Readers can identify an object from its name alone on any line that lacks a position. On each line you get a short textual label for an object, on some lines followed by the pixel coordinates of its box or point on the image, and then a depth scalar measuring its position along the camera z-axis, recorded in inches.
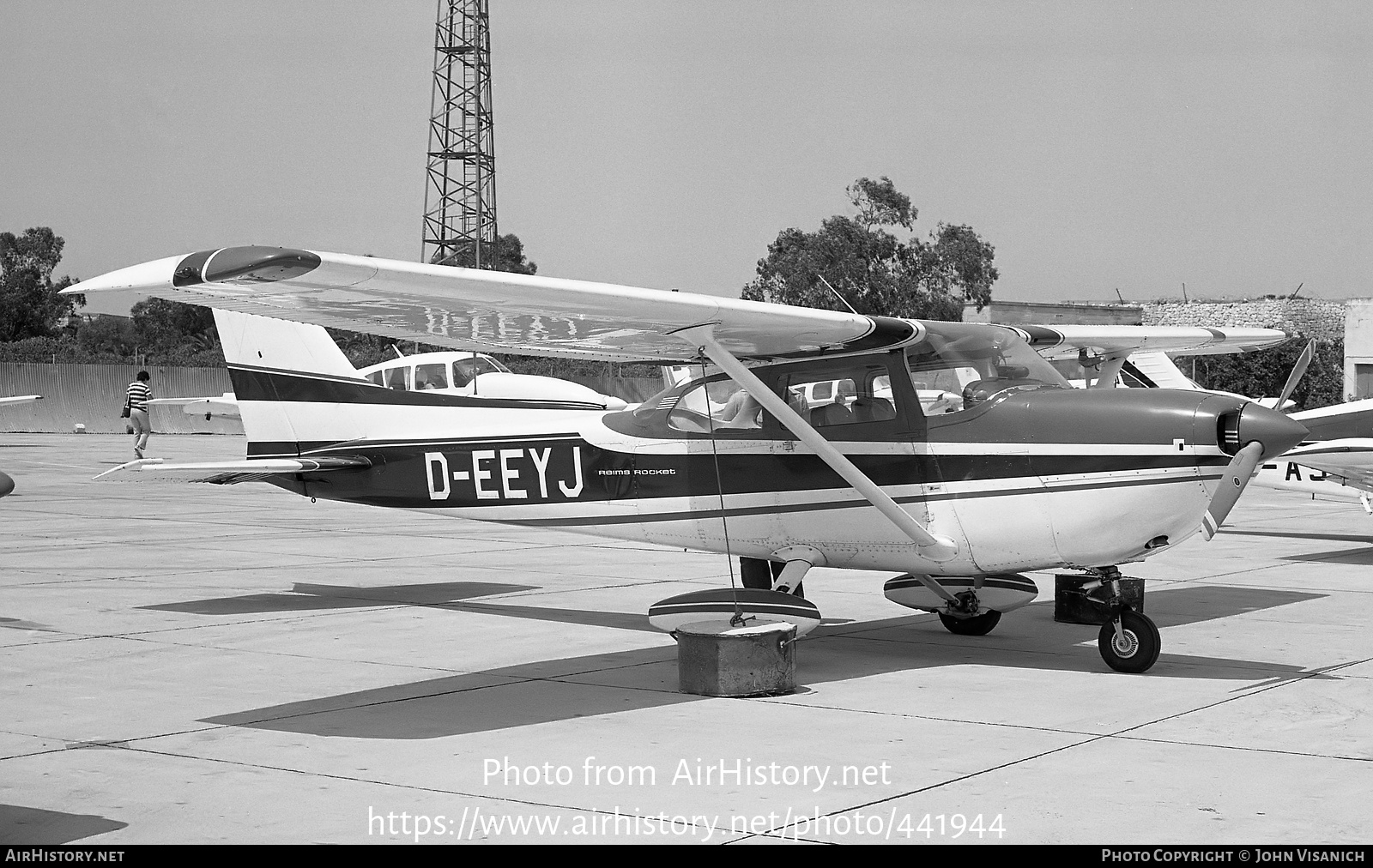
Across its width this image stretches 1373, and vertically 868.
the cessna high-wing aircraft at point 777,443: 294.4
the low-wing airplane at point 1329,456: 595.5
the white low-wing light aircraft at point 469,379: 903.1
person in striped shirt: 1195.3
